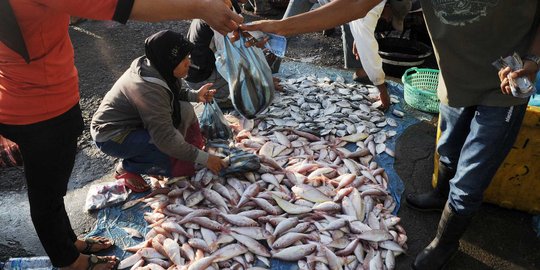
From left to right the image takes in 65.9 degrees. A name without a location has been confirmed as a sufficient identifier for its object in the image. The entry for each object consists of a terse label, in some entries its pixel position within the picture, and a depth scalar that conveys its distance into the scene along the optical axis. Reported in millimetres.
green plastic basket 4491
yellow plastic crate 2910
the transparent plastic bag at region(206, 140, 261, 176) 3357
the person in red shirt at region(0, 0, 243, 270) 1742
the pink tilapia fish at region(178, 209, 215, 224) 2996
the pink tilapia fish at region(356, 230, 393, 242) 2879
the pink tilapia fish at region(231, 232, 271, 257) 2789
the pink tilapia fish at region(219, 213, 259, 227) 2951
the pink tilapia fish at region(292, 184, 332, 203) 3182
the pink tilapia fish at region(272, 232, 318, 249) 2826
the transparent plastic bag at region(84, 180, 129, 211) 3252
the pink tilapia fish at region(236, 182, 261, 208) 3139
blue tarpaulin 2959
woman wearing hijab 2947
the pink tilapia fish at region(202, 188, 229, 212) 3131
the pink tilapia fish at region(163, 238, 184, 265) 2732
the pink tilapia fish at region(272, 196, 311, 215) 3062
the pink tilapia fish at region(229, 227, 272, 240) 2881
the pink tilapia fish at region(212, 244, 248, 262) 2709
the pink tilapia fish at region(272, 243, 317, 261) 2760
